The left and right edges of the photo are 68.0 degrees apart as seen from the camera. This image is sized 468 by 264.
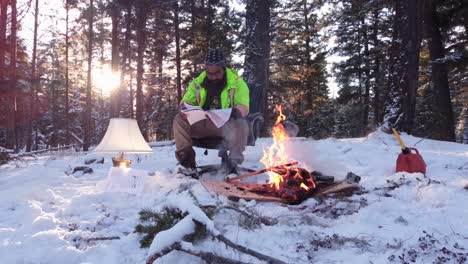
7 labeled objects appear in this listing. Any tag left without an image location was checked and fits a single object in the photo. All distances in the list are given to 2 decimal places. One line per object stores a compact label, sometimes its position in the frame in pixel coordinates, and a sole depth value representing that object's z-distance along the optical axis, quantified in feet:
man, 13.92
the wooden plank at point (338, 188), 9.58
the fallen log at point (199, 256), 5.01
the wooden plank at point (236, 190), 9.51
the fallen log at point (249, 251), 5.08
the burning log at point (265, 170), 11.09
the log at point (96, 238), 6.59
